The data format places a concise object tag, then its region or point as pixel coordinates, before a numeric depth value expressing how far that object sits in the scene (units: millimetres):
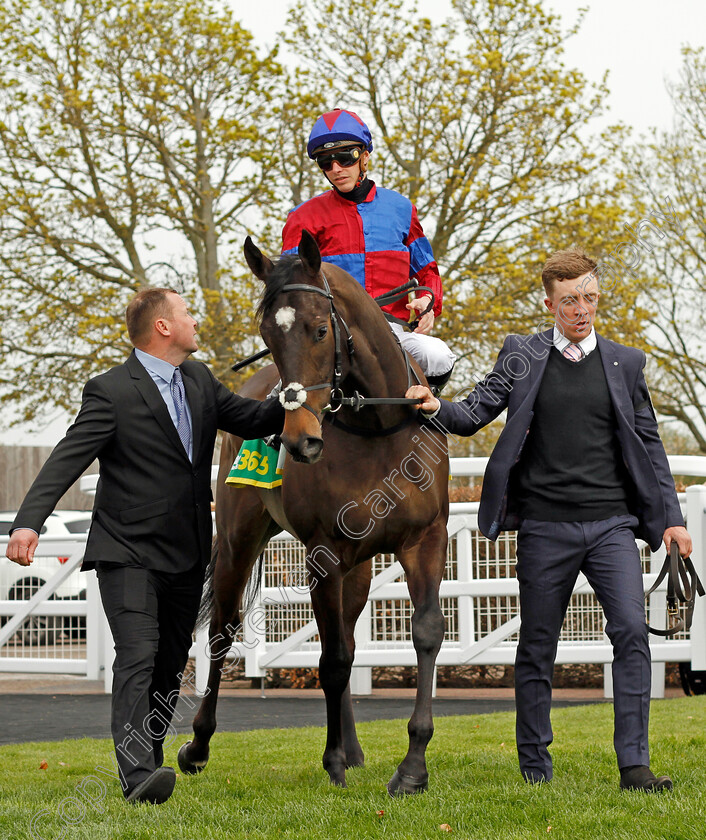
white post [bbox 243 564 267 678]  8094
